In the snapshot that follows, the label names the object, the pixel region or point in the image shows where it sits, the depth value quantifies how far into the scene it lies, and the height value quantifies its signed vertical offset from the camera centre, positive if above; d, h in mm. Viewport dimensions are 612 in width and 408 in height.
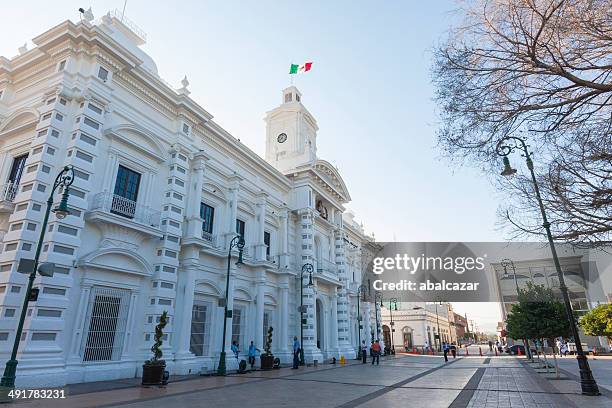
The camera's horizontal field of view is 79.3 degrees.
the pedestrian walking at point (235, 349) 18797 -636
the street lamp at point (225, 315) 15781 +935
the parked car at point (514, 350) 43753 -1788
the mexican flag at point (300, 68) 30562 +20887
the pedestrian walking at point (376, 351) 24641 -1012
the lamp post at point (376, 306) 40425 +3007
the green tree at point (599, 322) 25484 +808
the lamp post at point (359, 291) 29838 +4171
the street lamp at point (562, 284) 8852 +1374
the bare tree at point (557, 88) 6484 +4521
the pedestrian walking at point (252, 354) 18891 -892
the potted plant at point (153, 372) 11547 -1053
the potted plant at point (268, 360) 18703 -1162
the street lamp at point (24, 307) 8555 +694
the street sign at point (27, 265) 9461 +1748
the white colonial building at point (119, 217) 11750 +4635
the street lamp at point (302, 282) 22922 +3408
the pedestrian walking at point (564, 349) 37794 -1491
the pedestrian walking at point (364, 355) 25406 -1310
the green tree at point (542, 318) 19641 +802
